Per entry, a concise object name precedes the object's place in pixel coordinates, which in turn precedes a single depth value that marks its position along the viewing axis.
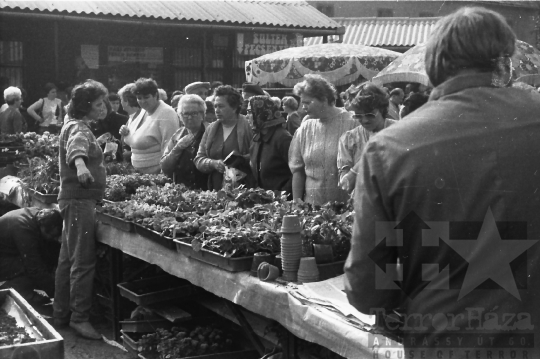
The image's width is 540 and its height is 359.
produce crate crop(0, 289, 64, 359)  2.85
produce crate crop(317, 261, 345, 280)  3.67
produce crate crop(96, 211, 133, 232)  5.16
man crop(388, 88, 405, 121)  9.49
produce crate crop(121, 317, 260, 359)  4.42
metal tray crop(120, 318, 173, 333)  5.06
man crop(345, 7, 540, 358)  1.87
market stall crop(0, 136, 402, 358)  3.16
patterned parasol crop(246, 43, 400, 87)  9.73
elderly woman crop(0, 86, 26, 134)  11.25
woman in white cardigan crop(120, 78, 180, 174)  6.81
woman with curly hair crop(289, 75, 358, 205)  5.20
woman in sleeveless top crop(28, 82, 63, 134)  12.42
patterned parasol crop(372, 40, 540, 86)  6.80
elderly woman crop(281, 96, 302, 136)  8.31
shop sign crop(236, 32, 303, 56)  14.80
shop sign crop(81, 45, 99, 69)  13.68
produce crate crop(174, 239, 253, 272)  3.93
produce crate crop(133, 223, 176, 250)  4.60
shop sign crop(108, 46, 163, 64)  13.93
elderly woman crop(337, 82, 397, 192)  4.63
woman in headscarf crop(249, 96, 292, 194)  5.65
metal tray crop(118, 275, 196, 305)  4.95
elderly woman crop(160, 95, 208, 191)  6.34
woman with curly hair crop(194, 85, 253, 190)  5.98
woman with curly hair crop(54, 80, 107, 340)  5.50
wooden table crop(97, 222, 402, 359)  2.95
